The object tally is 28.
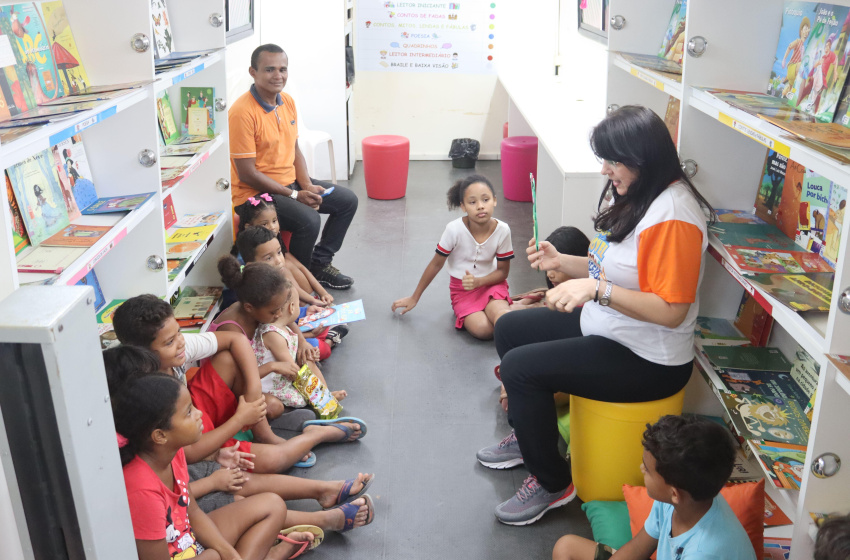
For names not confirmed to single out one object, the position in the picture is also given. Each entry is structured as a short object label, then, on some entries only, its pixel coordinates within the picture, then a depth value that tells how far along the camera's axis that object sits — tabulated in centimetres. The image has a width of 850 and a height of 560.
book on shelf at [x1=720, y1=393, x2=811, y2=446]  196
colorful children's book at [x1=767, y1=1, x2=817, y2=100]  216
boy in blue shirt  170
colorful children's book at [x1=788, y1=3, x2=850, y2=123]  198
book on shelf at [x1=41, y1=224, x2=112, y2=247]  224
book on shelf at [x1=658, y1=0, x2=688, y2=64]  277
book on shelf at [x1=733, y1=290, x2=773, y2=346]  238
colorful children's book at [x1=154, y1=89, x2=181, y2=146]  334
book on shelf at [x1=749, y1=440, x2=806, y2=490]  179
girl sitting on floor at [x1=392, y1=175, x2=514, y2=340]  363
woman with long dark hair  209
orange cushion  197
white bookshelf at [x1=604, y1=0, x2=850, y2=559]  163
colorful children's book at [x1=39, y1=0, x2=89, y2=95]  242
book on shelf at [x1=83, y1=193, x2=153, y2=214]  252
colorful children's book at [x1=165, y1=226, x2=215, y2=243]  328
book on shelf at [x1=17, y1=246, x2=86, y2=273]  203
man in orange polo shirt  388
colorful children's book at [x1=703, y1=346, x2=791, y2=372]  228
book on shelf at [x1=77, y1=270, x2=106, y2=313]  263
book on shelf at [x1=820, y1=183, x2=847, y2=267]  196
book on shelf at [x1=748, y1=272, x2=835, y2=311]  180
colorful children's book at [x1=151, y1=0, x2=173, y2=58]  313
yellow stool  226
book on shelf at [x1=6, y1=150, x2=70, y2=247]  221
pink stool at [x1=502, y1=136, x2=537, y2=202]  556
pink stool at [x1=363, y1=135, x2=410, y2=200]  566
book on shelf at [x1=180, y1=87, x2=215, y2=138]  356
